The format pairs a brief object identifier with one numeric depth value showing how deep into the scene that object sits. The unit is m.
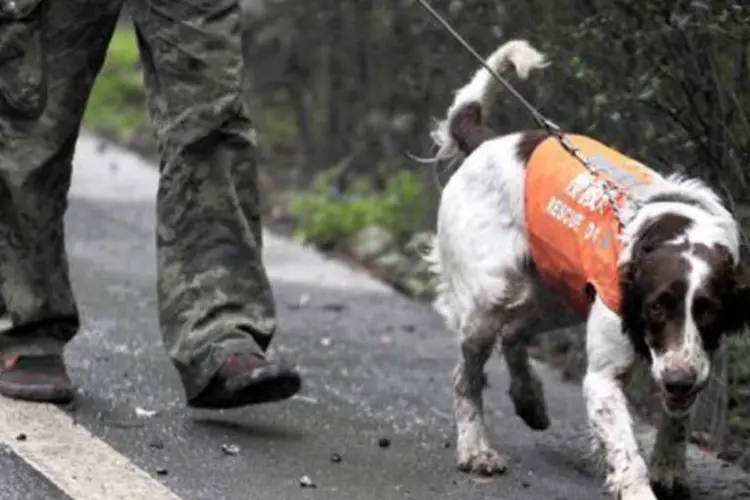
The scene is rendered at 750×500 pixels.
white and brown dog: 10.35
